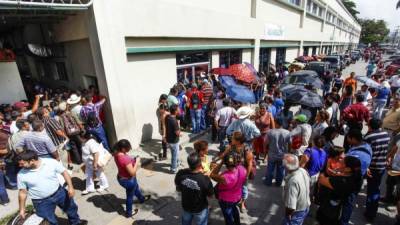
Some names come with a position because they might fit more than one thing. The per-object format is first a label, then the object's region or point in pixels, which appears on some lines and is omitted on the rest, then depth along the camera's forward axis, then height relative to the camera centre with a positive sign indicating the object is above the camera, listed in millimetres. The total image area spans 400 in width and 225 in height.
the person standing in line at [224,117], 6137 -1868
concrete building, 6051 +272
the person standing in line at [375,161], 3744 -1955
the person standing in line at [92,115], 5811 -1576
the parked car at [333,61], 19469 -1524
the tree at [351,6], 71250 +11827
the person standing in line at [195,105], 7512 -1848
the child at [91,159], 4488 -2102
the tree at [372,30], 81812 +4355
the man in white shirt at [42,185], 3087 -1811
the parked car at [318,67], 15852 -1579
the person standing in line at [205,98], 7906 -1683
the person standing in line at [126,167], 3707 -1885
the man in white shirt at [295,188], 3018 -1890
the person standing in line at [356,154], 3418 -1666
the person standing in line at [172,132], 5223 -1866
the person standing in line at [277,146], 4566 -2017
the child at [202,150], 3579 -1580
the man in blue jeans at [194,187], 2859 -1747
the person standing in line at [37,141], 4207 -1563
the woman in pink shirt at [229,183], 3115 -1871
